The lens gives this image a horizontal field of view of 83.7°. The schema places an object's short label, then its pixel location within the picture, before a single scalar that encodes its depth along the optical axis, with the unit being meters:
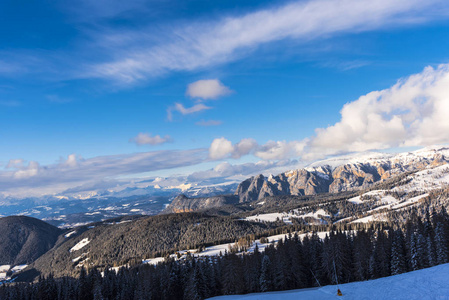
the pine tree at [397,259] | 84.62
